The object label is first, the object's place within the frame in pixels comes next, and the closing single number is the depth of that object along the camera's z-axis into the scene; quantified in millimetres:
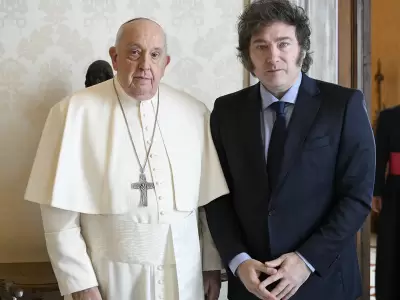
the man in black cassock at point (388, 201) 2871
